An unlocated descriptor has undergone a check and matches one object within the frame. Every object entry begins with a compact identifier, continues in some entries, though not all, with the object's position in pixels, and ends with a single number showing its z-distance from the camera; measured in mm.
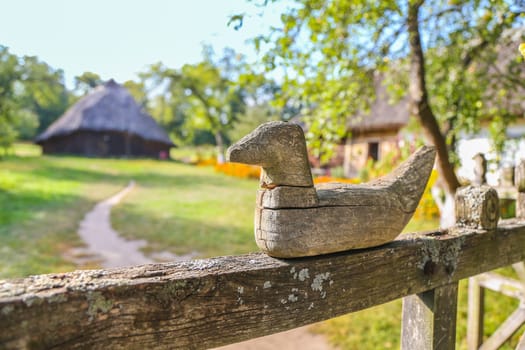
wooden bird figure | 1016
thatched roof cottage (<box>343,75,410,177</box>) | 13836
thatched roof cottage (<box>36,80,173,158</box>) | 24453
